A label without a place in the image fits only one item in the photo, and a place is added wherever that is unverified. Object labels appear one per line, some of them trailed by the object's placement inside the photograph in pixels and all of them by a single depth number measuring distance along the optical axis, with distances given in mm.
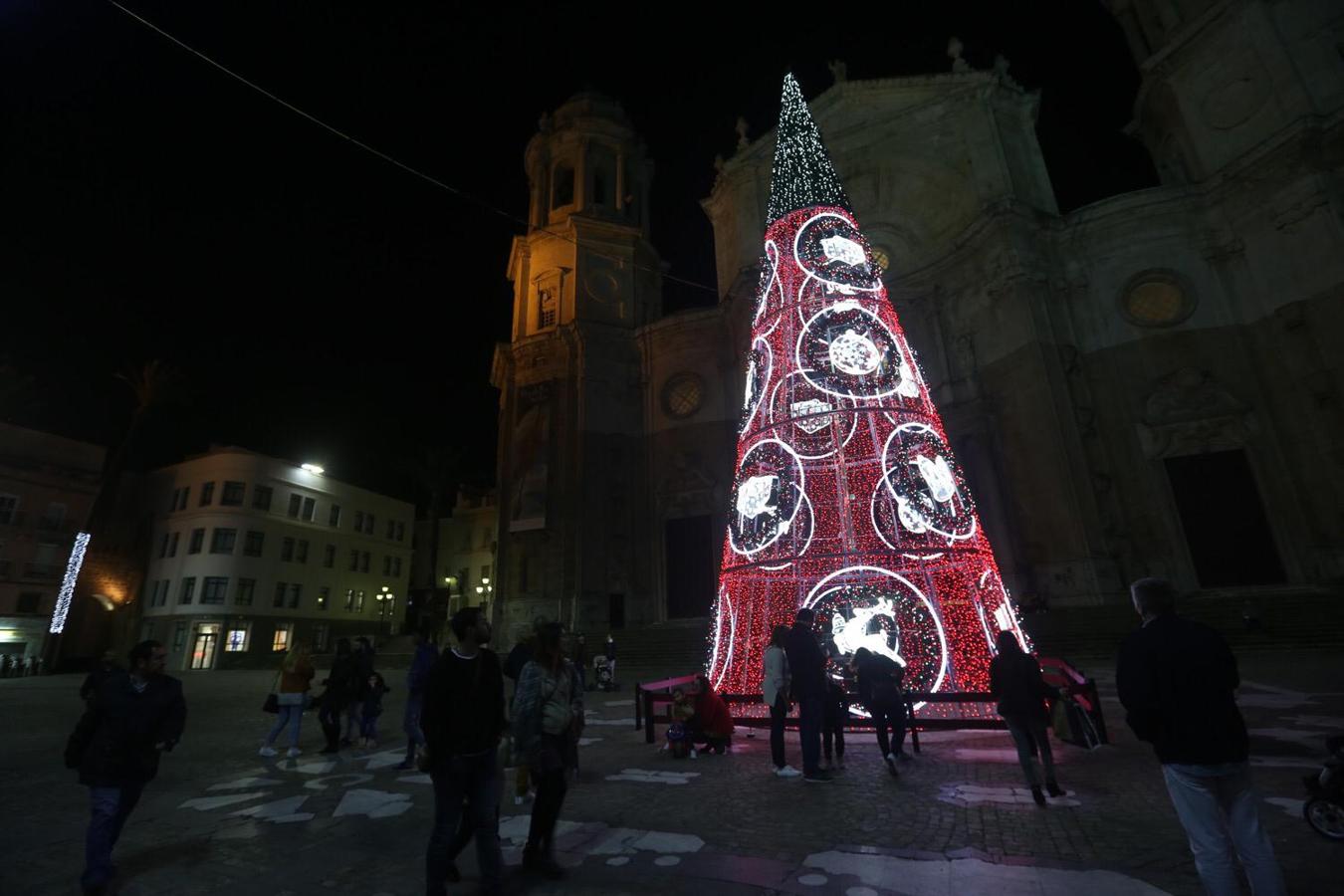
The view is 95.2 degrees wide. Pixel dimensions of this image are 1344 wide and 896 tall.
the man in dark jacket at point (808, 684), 6316
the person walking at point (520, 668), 5420
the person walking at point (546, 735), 4141
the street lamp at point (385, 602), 44428
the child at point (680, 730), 7789
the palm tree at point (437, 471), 42062
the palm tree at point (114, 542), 35500
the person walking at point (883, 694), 6859
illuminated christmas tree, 8367
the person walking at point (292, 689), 8953
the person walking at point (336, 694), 9125
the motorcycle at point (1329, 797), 4066
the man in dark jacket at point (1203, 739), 3039
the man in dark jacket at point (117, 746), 4215
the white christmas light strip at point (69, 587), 32500
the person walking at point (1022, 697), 5512
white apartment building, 34312
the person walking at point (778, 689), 6730
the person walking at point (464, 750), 3670
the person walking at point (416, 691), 7742
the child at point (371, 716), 9602
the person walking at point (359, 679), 9469
